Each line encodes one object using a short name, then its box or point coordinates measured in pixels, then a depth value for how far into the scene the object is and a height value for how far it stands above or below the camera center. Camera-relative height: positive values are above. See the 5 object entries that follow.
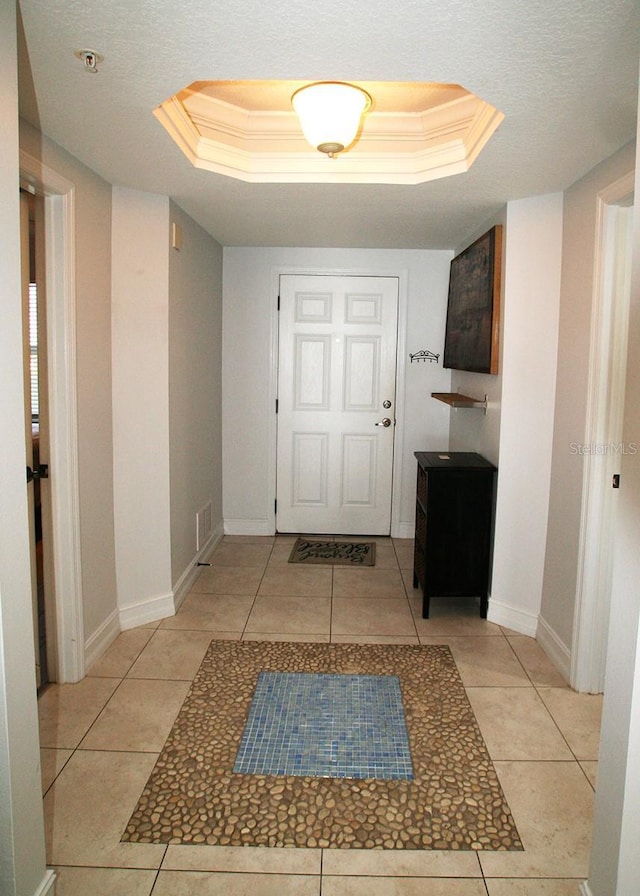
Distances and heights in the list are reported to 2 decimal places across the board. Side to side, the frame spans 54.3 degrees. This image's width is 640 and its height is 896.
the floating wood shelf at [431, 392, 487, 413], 3.61 -0.09
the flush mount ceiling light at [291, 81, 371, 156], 2.25 +0.99
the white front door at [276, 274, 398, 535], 4.73 -0.16
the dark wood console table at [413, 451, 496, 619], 3.36 -0.77
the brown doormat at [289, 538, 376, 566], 4.40 -1.24
